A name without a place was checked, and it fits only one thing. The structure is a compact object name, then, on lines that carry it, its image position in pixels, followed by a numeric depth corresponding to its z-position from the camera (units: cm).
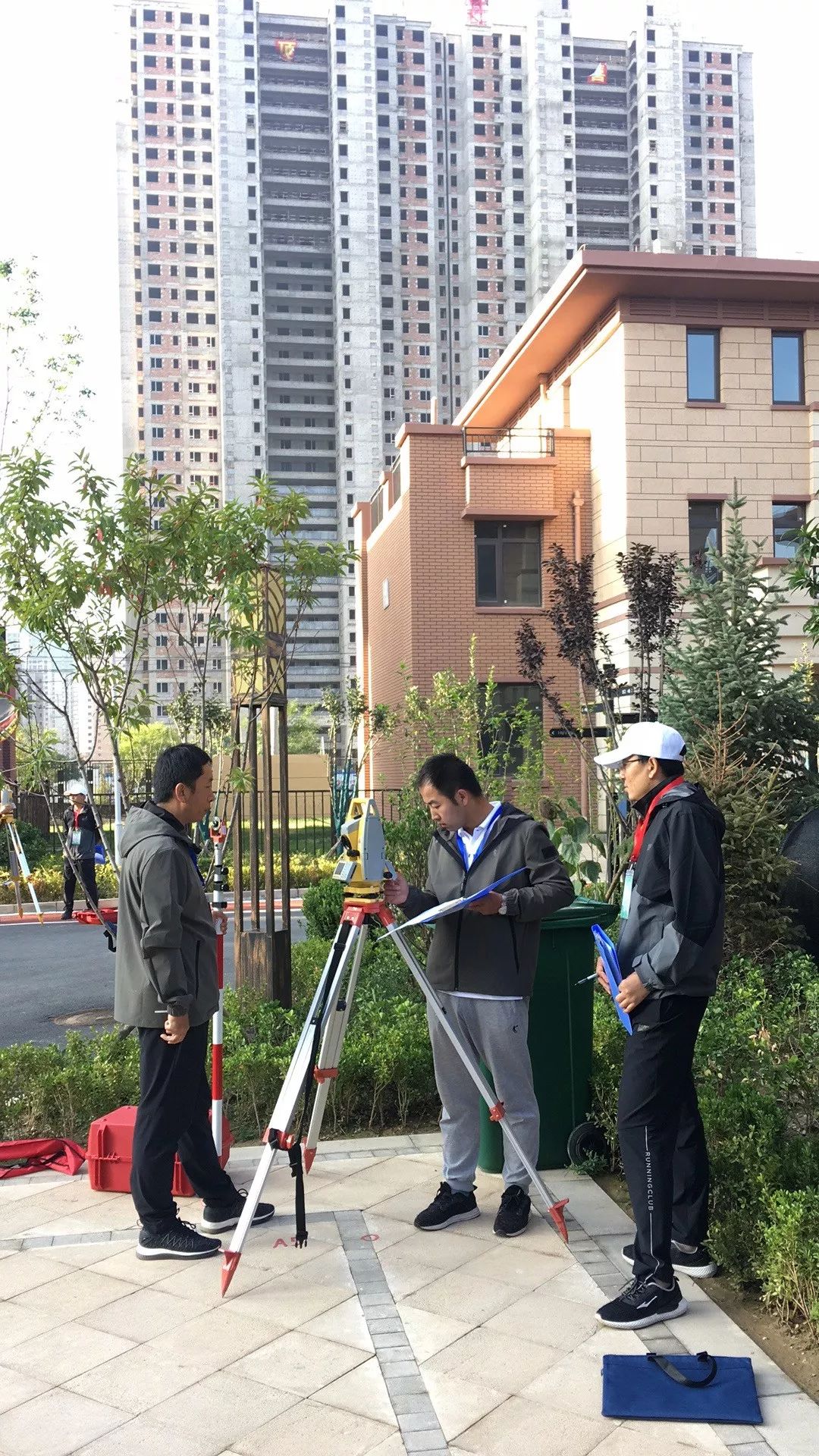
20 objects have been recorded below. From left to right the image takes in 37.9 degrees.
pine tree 998
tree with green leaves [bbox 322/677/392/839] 1947
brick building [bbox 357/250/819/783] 2312
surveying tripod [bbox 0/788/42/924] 1671
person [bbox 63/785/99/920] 1416
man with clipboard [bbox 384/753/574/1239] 482
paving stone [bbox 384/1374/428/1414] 359
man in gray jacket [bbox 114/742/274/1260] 466
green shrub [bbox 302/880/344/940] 1102
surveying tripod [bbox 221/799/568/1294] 435
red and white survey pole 514
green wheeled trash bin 547
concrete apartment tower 10894
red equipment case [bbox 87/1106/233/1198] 545
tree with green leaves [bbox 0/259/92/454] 973
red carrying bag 580
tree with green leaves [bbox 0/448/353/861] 711
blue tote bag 340
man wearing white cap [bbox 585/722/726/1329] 396
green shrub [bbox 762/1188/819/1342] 387
